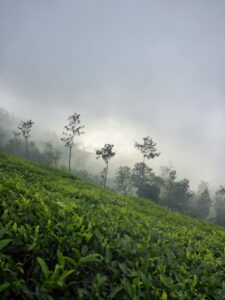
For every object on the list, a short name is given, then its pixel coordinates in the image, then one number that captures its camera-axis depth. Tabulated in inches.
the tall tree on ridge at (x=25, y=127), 2871.8
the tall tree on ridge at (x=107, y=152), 2583.7
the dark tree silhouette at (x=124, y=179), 3939.5
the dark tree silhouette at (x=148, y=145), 2669.8
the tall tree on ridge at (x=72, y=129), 2600.4
